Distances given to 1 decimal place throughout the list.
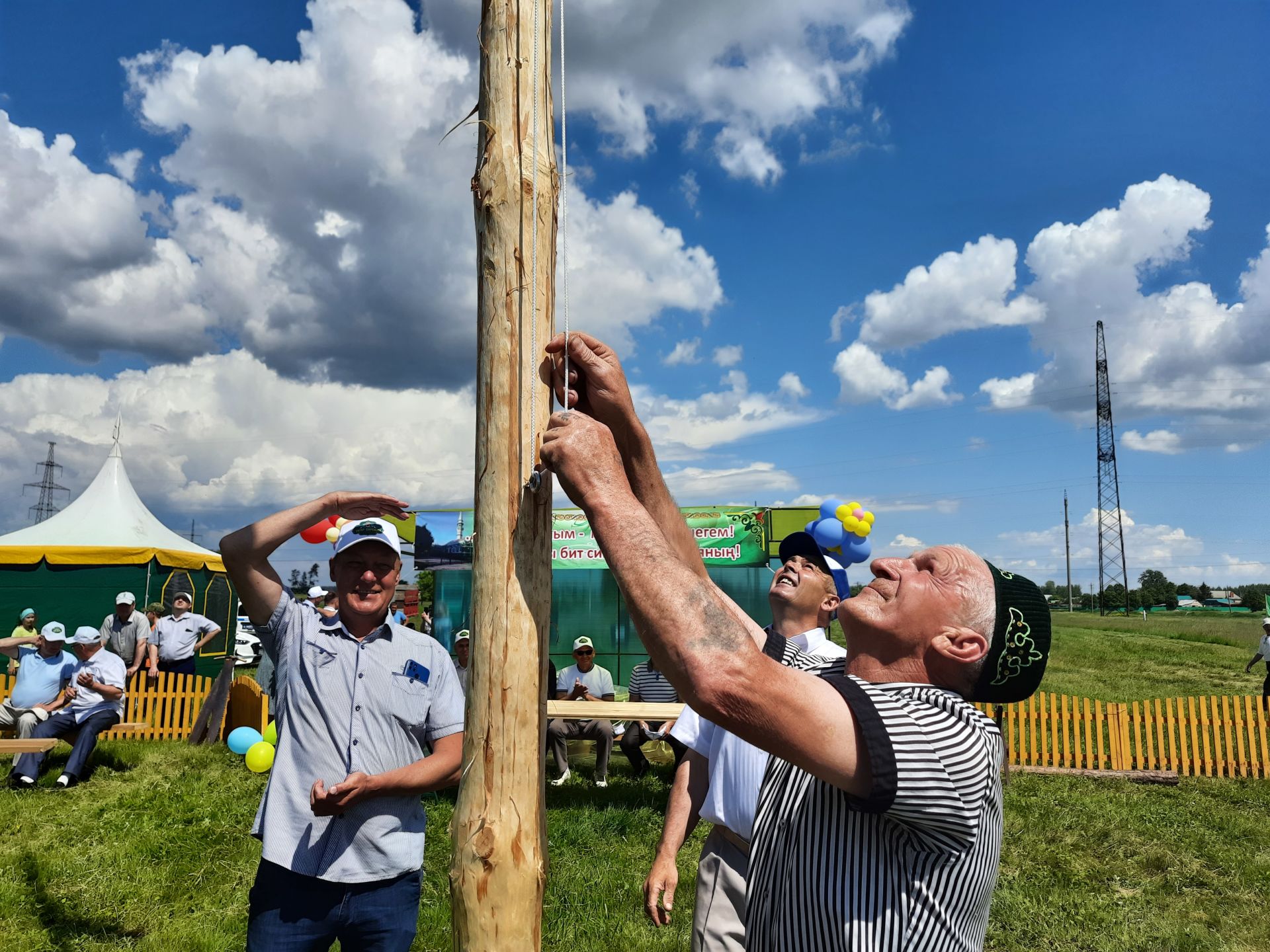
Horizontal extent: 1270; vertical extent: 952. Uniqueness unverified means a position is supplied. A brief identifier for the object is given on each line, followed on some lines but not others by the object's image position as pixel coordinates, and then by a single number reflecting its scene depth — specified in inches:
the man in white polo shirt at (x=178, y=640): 445.7
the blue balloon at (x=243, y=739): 323.6
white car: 762.8
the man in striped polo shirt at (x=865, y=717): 49.1
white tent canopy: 543.8
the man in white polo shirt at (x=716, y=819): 107.2
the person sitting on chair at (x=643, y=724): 345.7
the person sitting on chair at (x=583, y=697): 331.6
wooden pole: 67.2
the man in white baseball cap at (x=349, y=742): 96.2
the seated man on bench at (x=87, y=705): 315.3
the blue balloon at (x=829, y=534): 212.7
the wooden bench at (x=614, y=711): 286.0
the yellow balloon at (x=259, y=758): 301.4
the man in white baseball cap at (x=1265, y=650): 493.7
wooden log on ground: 369.4
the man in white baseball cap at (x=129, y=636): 429.1
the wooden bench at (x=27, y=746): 293.1
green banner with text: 508.7
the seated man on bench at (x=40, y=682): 334.0
